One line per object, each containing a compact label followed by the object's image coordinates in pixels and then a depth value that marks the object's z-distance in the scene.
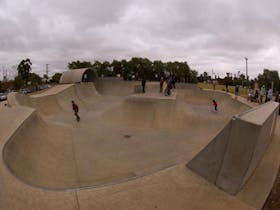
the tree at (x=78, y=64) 69.26
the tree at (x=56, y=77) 78.72
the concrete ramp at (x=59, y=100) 14.42
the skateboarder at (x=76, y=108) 13.99
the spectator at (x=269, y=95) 13.29
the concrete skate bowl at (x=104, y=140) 6.39
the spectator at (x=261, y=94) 14.59
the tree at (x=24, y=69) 48.72
